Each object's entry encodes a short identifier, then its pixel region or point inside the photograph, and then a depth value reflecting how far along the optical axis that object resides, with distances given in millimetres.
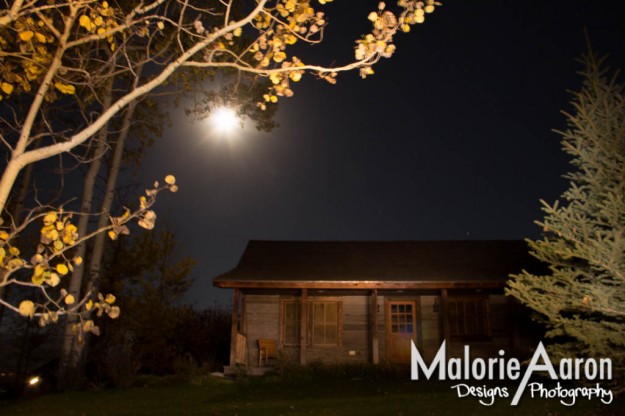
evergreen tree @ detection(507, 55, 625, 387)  7672
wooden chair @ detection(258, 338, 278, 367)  17719
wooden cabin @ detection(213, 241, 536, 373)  17453
